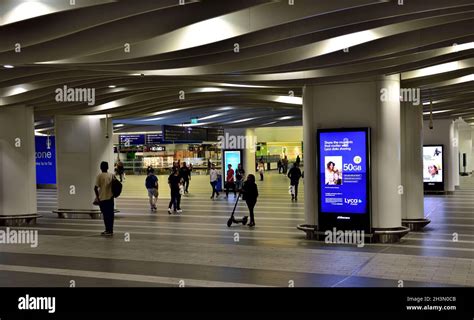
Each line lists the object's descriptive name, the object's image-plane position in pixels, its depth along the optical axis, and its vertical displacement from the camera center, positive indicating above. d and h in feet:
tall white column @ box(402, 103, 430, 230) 55.88 -1.03
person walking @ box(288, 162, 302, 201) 85.40 -3.14
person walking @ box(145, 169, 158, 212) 73.05 -3.16
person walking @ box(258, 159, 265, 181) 141.47 -2.88
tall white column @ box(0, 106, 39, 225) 63.16 -0.24
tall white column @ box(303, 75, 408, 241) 45.83 +2.28
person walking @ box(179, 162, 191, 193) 96.86 -2.63
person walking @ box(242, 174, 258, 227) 57.77 -3.54
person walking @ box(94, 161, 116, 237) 50.80 -2.54
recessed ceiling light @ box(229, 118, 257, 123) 101.71 +7.06
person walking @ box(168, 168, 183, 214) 71.72 -3.70
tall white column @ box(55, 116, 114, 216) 71.41 +0.67
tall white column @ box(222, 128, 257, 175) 108.99 +3.04
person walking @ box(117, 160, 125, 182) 132.35 -1.82
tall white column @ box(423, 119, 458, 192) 100.27 +2.41
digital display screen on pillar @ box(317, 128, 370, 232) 45.91 -1.80
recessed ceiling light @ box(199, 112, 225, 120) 93.24 +7.28
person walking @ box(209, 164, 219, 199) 94.50 -3.03
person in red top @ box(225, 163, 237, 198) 94.73 -3.76
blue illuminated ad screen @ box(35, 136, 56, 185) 117.60 +0.21
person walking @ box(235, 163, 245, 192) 91.24 -3.45
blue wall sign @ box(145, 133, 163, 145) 151.84 +6.09
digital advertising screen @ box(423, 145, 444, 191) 99.73 -2.48
